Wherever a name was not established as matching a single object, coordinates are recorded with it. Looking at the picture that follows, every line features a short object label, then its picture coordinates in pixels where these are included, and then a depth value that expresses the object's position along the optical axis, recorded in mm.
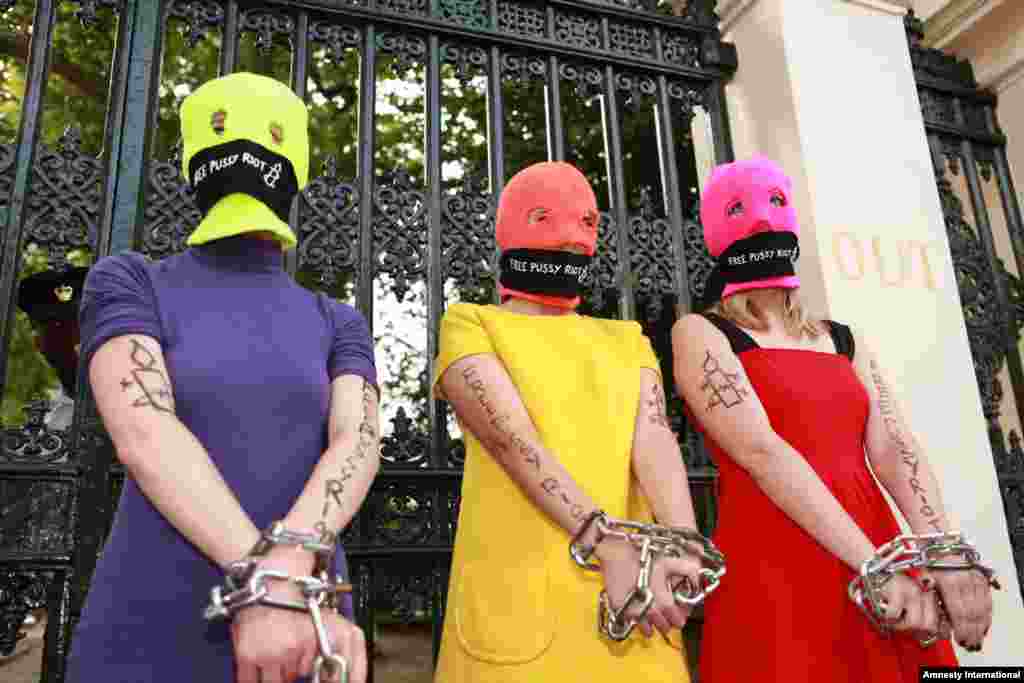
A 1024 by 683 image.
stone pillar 3607
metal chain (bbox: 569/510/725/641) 1711
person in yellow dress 1772
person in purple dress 1383
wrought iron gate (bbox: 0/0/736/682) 2670
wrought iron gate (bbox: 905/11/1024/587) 4191
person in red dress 2039
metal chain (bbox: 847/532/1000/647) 1912
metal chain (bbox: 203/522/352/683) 1239
